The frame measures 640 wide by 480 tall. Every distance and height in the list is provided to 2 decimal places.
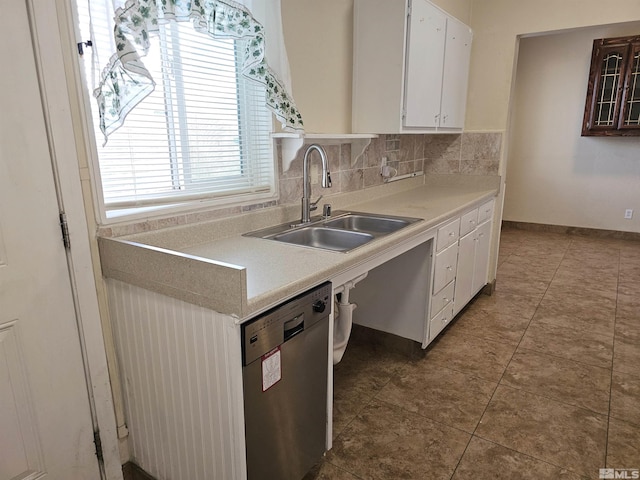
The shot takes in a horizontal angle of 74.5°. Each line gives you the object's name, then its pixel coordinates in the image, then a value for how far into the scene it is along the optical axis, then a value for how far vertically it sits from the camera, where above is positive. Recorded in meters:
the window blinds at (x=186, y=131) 1.49 +0.03
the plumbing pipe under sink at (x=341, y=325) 1.90 -0.84
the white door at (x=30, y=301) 1.20 -0.48
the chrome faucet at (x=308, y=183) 1.96 -0.21
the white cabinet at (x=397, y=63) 2.37 +0.44
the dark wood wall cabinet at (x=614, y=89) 4.86 +0.55
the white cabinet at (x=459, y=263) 2.52 -0.83
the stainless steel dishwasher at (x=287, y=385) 1.24 -0.79
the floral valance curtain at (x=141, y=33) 1.28 +0.34
